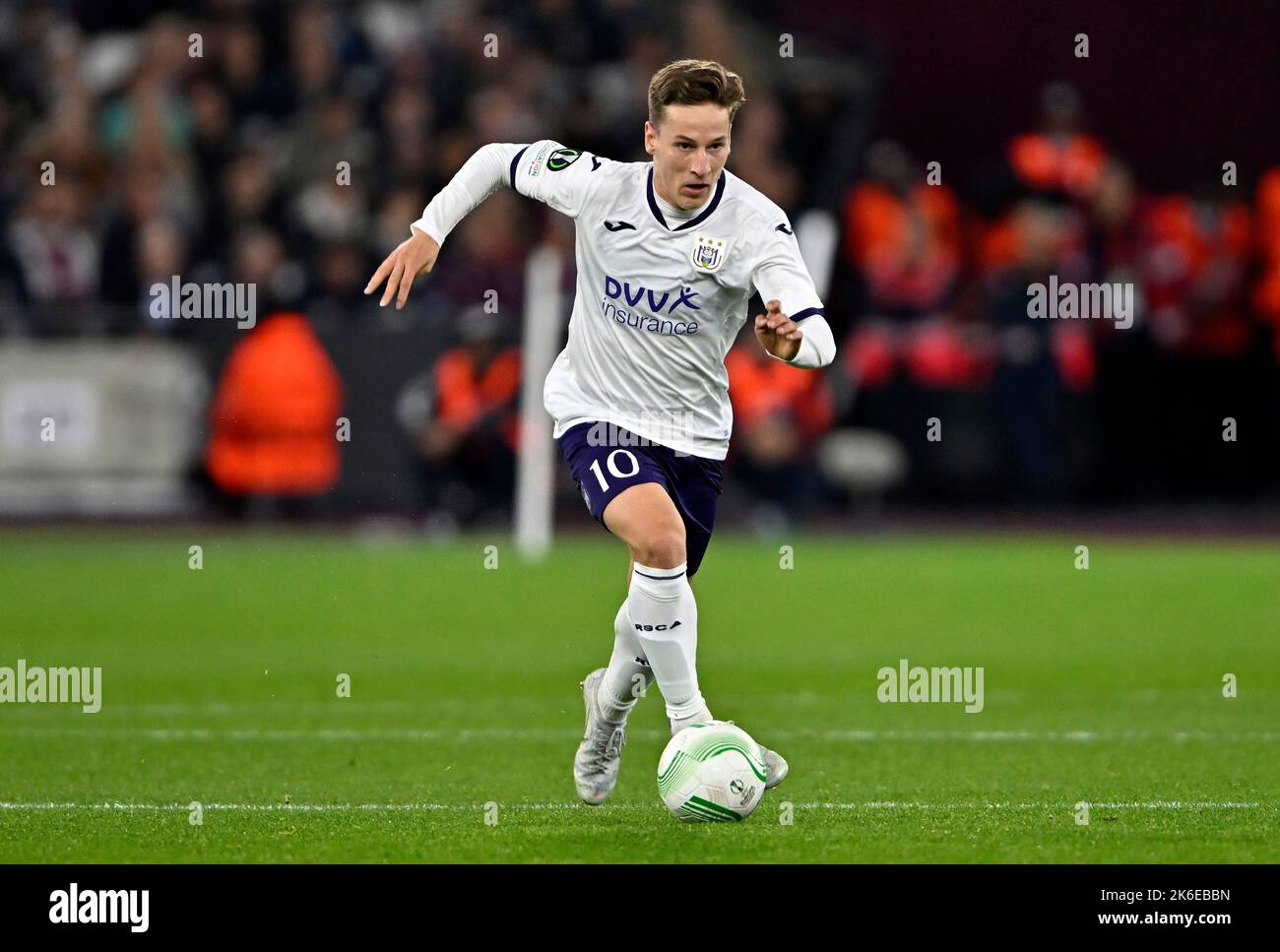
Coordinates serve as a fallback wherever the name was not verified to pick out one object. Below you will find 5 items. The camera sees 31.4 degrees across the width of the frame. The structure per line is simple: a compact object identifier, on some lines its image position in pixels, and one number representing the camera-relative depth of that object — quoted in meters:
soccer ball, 6.17
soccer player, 6.56
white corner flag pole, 15.78
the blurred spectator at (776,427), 17.55
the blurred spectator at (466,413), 17.03
